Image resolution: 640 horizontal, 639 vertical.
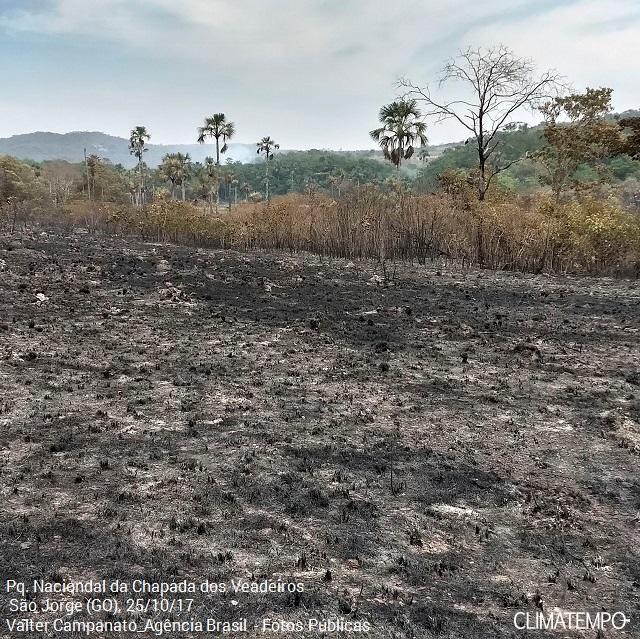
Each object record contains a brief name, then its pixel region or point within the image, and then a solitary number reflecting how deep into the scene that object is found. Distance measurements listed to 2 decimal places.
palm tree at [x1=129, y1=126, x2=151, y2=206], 72.56
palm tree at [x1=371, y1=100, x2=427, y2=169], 31.02
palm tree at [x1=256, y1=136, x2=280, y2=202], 66.69
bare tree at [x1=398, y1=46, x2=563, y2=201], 22.55
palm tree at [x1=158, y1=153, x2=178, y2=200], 73.06
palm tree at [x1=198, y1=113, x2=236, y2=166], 51.59
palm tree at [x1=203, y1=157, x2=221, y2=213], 70.79
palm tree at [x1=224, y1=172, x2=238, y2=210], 104.78
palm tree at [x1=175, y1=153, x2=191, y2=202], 75.06
